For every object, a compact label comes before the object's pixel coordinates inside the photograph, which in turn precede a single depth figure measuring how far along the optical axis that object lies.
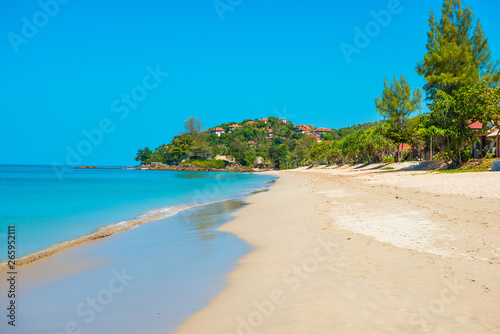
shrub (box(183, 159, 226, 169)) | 139.00
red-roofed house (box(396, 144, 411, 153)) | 62.14
